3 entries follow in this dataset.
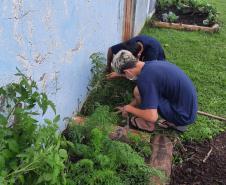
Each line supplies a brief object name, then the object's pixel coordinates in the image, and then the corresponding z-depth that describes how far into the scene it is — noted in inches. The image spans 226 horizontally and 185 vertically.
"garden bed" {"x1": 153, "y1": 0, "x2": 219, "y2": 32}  326.6
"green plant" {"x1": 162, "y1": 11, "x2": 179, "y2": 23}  335.3
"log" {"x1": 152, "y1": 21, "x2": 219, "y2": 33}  323.0
